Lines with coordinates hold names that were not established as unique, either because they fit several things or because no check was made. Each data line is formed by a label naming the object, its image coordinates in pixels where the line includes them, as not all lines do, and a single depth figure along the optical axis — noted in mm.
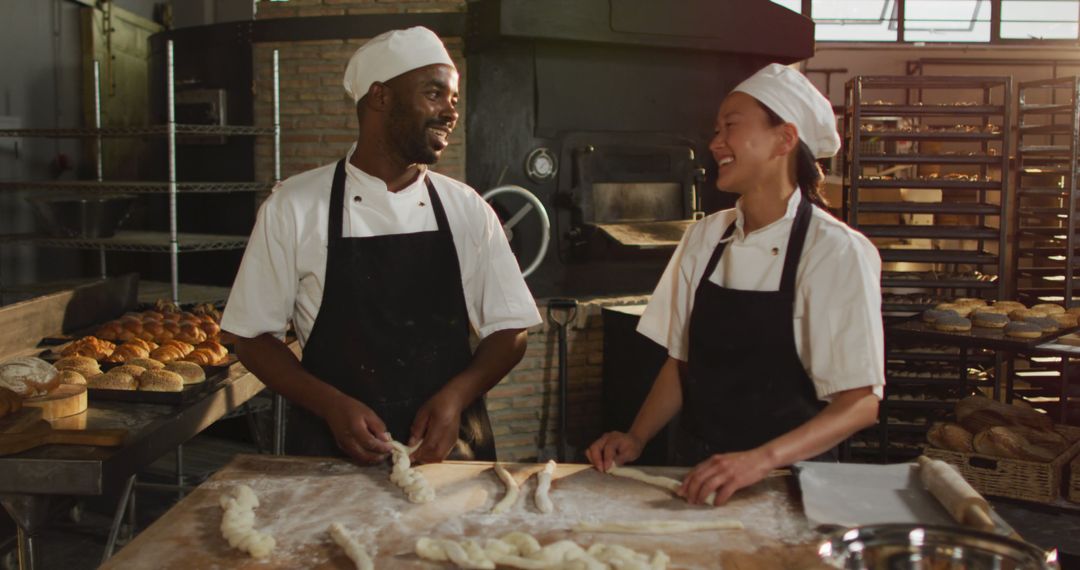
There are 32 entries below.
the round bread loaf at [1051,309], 4543
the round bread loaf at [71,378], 2654
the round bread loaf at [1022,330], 4062
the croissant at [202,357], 3129
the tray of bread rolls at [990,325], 3998
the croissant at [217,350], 3225
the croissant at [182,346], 3261
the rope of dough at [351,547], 1468
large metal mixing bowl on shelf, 4523
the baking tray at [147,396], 2648
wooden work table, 1542
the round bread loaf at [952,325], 4109
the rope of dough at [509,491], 1728
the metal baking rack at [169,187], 4496
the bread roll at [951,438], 3912
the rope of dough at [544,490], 1736
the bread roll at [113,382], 2682
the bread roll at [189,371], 2852
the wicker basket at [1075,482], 3754
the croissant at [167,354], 3121
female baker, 1872
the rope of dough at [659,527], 1628
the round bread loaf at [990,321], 4238
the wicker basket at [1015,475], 3748
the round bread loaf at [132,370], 2756
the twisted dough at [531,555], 1458
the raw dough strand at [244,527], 1535
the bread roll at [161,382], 2680
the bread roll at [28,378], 2510
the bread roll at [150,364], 2869
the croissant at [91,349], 3094
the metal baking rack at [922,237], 4961
